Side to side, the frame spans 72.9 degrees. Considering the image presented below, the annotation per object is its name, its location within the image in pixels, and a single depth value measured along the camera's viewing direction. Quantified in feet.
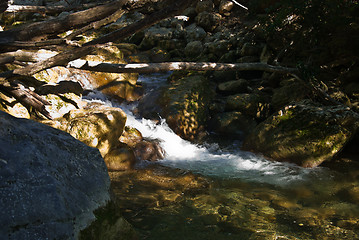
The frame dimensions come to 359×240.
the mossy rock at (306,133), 16.24
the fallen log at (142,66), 16.08
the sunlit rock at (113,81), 25.84
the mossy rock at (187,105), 23.11
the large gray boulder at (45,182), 5.31
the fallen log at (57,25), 12.69
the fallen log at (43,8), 17.00
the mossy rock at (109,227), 6.18
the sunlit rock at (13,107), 15.88
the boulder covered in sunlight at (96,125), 16.05
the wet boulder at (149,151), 18.28
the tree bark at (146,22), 10.99
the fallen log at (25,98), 16.58
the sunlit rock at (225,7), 48.54
